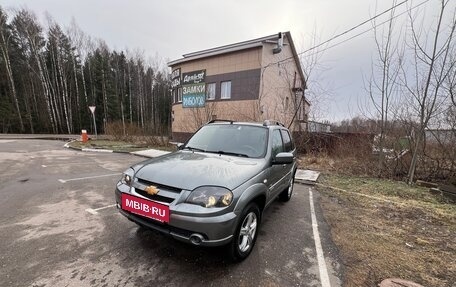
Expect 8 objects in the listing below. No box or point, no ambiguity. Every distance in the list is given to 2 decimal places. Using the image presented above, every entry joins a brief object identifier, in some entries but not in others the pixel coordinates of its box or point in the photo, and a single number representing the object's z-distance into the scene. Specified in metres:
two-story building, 16.70
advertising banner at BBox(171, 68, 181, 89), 22.17
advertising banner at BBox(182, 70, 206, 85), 20.02
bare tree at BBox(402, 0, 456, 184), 6.75
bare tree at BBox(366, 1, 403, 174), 7.83
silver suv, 2.39
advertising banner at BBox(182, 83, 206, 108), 19.94
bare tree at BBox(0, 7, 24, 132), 27.75
